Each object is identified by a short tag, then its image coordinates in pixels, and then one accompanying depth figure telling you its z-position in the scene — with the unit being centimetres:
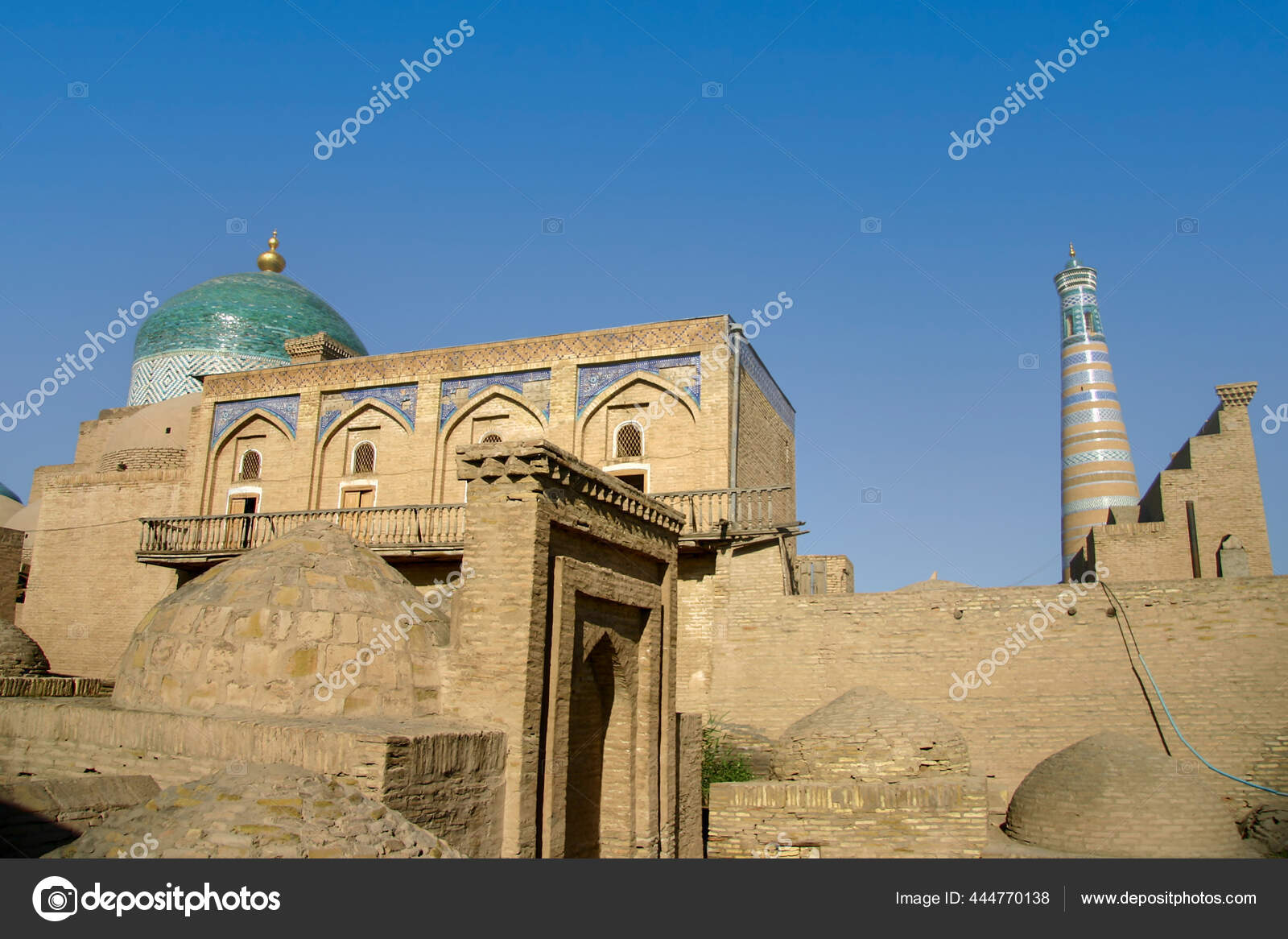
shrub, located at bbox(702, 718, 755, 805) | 1365
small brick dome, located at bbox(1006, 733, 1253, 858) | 1089
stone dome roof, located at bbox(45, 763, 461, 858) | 551
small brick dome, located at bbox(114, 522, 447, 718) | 804
